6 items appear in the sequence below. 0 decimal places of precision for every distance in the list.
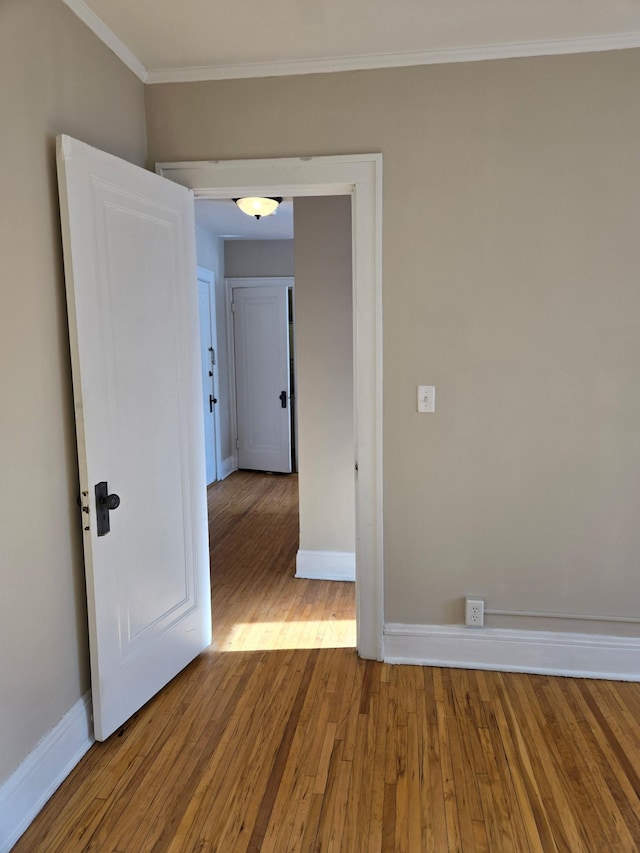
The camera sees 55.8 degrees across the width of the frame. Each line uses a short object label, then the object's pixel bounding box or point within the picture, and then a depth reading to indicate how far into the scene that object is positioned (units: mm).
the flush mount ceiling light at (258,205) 3803
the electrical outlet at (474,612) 2656
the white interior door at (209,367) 6258
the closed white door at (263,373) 6730
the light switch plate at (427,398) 2584
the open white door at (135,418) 2039
